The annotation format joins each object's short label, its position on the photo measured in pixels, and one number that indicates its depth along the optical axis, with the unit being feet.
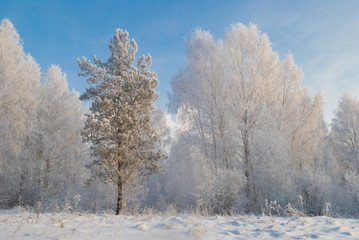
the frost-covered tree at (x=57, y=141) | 60.44
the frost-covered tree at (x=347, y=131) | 76.16
